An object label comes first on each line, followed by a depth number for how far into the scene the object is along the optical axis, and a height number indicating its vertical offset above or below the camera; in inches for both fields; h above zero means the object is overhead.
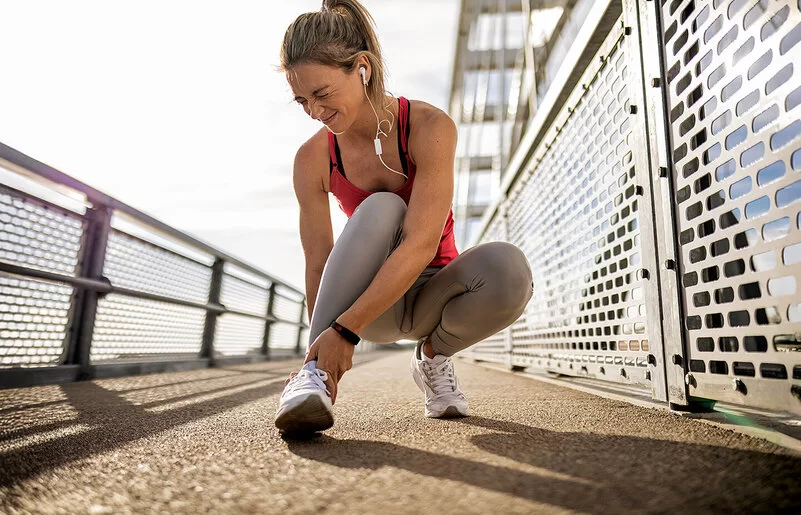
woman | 47.0 +11.3
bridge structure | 29.5 -0.1
